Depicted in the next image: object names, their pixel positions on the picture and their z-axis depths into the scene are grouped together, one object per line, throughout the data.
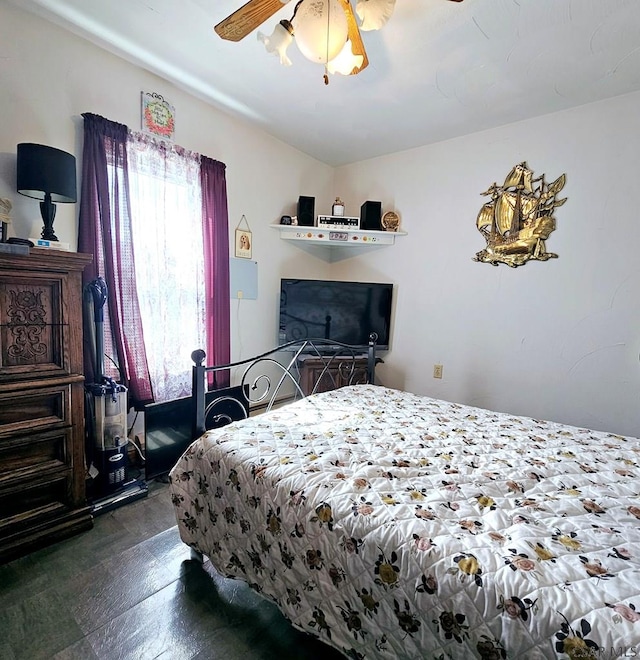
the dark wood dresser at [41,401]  1.51
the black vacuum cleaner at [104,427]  1.90
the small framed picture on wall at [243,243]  2.89
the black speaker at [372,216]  3.27
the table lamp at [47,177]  1.59
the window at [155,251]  2.01
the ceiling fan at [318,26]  1.32
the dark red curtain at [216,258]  2.57
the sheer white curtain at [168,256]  2.23
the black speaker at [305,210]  3.22
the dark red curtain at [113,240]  1.95
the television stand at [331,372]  3.03
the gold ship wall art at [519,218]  2.52
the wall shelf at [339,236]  3.22
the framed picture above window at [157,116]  2.20
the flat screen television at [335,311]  3.20
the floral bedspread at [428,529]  0.73
